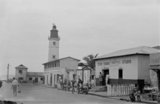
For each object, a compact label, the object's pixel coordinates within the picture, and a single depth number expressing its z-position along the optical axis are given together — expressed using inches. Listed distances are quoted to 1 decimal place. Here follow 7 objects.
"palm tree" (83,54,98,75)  2322.2
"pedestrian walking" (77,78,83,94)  1157.5
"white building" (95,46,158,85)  1082.1
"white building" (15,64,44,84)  3437.5
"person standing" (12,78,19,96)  923.3
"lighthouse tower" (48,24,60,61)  2677.2
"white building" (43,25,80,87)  1950.1
